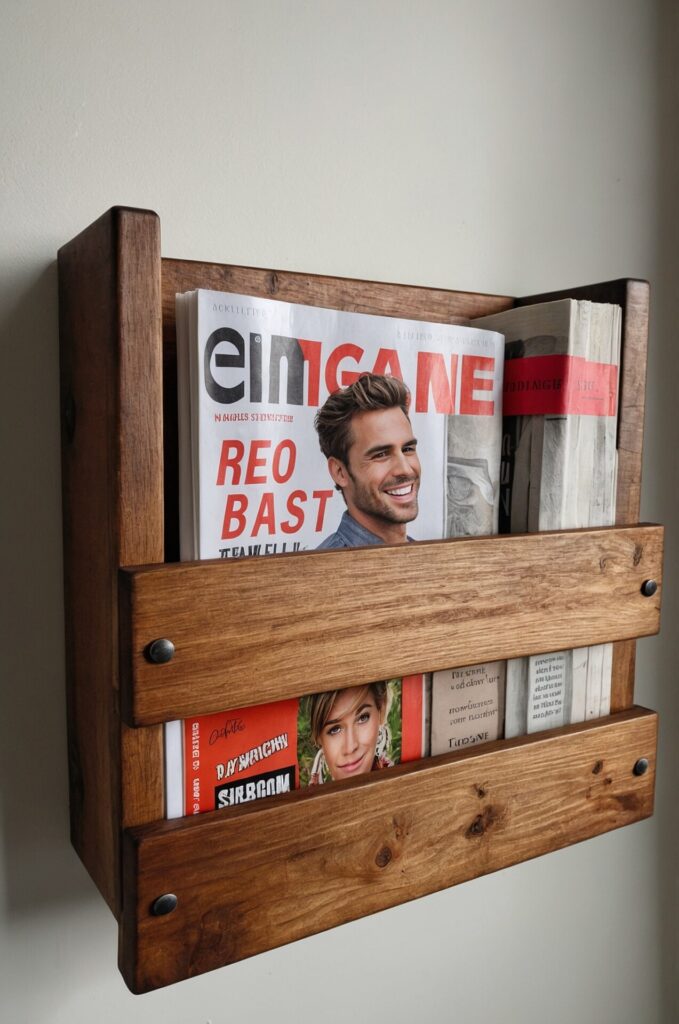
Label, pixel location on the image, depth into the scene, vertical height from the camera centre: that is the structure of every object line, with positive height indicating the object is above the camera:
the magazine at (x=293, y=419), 0.50 +0.01
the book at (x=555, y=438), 0.61 +0.00
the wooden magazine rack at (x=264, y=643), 0.46 -0.13
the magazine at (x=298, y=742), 0.51 -0.20
